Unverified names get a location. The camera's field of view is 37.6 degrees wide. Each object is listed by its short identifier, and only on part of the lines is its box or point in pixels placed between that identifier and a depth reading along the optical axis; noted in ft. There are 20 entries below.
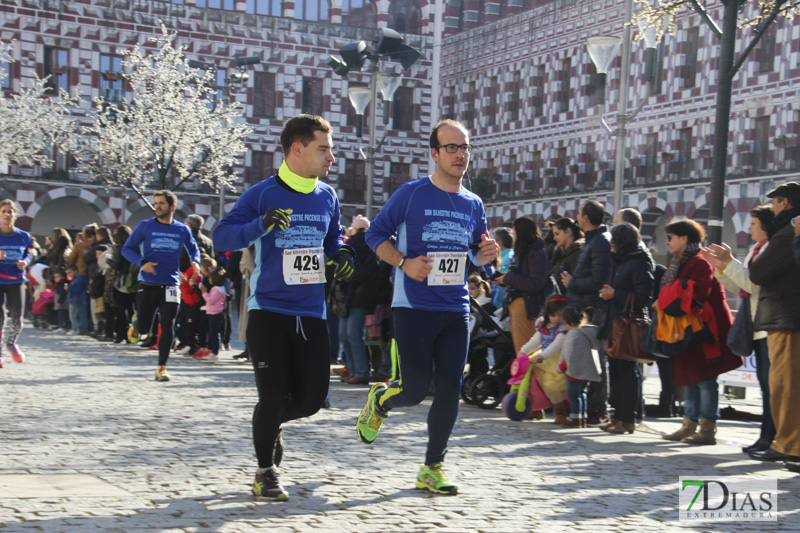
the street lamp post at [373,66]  64.08
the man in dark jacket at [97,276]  71.31
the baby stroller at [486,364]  39.17
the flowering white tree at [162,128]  149.59
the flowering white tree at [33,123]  146.20
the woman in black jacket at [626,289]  34.19
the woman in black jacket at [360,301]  45.34
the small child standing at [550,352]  35.12
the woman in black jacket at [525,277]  38.01
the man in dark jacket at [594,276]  35.09
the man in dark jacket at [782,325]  27.55
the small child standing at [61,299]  80.48
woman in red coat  32.55
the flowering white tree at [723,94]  34.50
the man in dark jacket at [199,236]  61.31
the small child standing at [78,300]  75.77
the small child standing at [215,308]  57.47
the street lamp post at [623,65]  58.34
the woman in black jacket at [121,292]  64.44
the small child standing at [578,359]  34.12
